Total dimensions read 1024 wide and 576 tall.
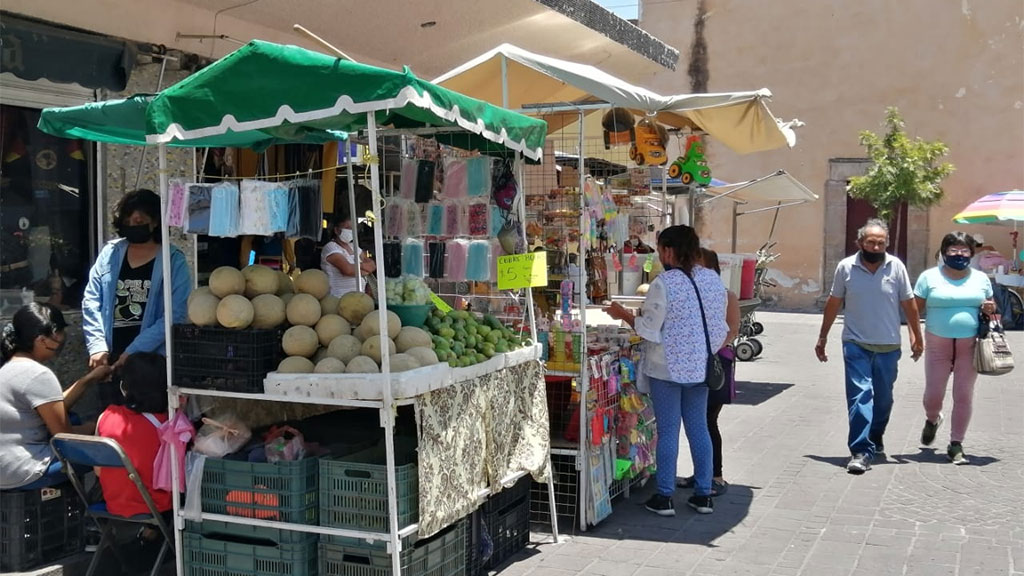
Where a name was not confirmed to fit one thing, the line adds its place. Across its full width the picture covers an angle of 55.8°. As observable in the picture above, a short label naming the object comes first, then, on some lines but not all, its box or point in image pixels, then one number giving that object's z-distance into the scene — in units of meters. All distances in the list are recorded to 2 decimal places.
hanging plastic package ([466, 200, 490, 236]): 5.27
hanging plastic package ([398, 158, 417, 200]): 5.17
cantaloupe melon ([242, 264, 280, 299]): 4.43
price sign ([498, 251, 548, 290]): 5.05
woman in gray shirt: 4.54
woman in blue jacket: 4.96
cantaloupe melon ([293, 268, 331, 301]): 4.56
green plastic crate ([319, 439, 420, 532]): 4.13
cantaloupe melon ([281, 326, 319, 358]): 4.25
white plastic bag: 4.40
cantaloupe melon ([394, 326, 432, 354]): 4.40
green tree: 21.05
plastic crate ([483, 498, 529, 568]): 5.04
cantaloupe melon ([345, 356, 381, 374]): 4.12
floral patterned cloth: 4.22
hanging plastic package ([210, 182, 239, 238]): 4.27
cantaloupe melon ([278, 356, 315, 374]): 4.19
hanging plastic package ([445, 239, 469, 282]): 5.25
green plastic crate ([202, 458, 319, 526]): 4.21
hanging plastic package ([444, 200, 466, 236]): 5.26
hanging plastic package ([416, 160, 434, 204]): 5.17
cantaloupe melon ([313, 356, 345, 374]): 4.13
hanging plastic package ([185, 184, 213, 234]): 4.34
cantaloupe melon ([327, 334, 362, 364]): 4.25
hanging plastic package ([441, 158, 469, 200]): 5.27
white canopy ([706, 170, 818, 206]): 12.33
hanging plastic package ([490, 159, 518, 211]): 5.41
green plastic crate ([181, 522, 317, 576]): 4.26
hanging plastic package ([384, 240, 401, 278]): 4.85
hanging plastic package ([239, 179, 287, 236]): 4.28
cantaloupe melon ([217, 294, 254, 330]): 4.20
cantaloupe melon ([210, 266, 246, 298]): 4.33
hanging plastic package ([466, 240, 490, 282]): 5.26
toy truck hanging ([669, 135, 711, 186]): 8.21
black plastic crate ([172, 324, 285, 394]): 4.20
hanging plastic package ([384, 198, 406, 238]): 5.12
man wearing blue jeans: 6.98
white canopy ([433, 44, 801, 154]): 5.82
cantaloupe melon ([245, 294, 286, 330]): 4.31
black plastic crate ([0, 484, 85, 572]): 4.57
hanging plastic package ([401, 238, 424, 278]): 5.02
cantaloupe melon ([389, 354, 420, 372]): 4.20
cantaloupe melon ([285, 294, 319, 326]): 4.35
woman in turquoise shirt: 7.18
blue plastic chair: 4.30
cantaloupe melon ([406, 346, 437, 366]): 4.30
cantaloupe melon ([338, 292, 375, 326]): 4.54
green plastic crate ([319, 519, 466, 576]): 4.20
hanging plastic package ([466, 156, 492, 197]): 5.24
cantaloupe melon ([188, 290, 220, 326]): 4.30
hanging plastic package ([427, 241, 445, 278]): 5.26
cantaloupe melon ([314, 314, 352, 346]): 4.35
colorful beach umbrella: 18.27
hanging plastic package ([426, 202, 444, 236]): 5.23
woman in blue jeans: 5.67
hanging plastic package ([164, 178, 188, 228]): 4.35
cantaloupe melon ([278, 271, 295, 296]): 4.63
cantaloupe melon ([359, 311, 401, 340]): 4.35
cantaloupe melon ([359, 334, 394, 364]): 4.23
